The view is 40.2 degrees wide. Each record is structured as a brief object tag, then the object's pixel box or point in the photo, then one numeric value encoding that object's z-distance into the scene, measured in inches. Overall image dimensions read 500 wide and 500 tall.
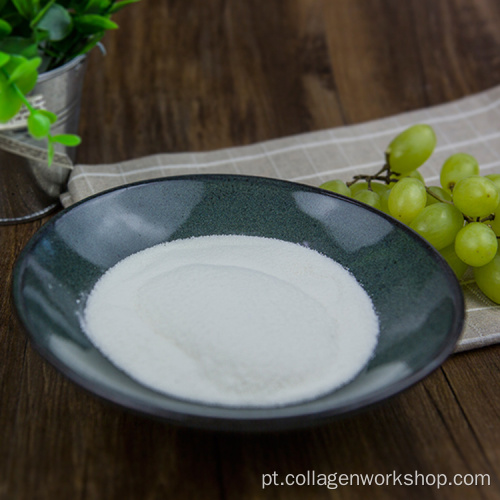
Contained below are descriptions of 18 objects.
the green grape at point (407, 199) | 25.0
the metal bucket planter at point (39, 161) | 27.9
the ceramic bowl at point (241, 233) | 16.0
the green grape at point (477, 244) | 23.6
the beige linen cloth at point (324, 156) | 33.2
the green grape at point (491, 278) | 24.5
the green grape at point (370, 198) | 26.4
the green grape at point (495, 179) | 25.8
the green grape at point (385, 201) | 26.6
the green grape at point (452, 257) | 25.5
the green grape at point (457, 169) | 27.4
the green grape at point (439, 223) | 24.5
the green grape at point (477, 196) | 24.1
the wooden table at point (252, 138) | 18.1
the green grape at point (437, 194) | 26.6
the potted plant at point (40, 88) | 23.4
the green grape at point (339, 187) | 27.2
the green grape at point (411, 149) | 28.5
